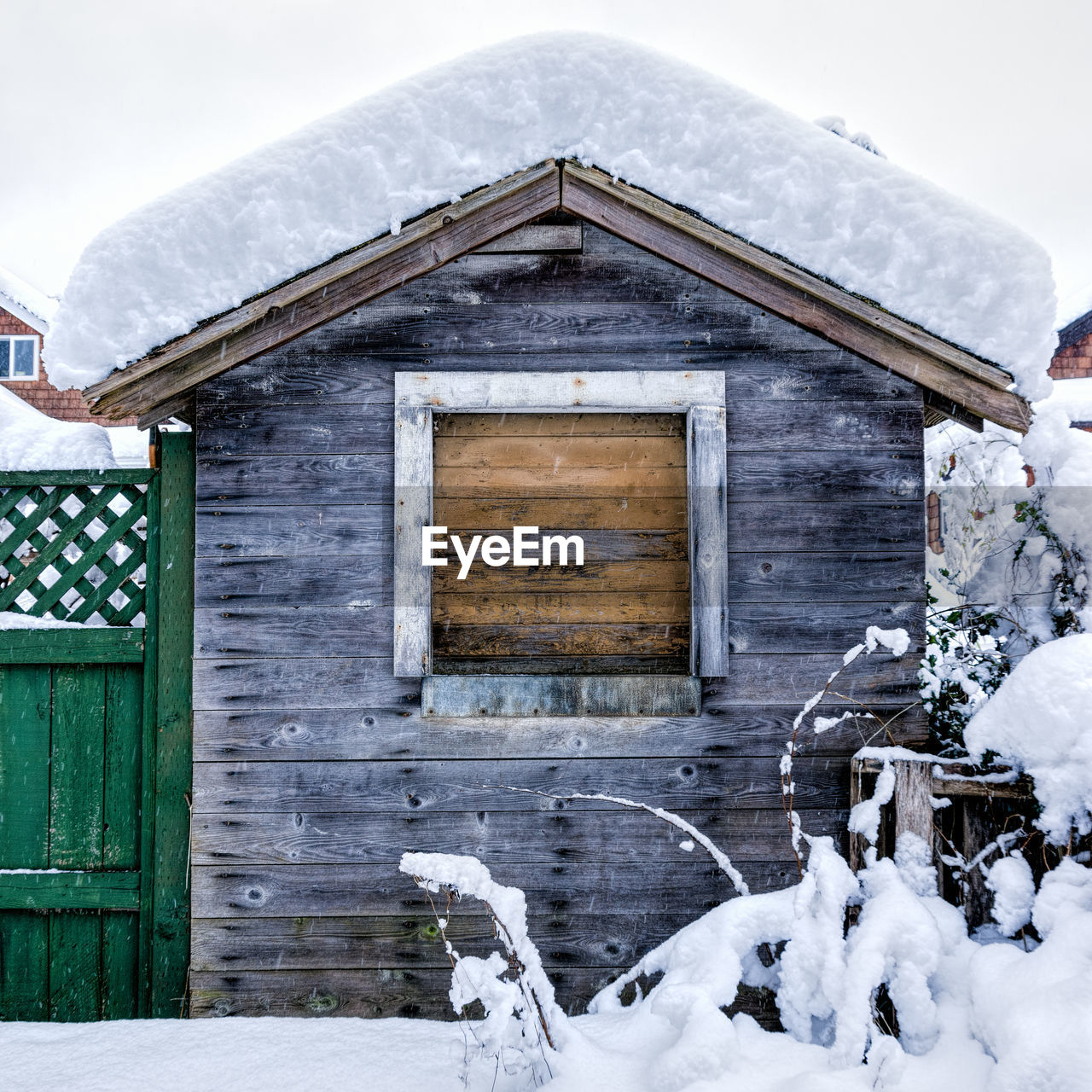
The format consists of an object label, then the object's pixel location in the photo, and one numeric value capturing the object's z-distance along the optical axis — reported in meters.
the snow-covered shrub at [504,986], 2.11
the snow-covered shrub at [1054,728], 2.42
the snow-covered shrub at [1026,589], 3.25
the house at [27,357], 13.23
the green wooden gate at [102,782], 3.17
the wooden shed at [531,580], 3.04
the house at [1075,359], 13.62
